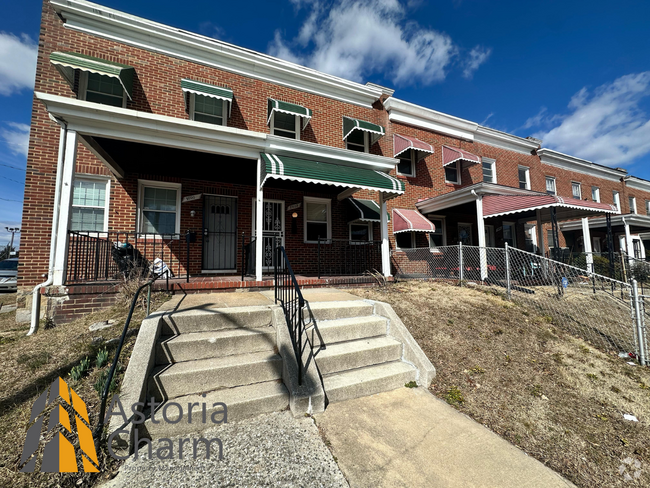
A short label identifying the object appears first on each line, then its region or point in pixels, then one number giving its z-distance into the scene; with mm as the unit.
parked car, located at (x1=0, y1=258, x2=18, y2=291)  10742
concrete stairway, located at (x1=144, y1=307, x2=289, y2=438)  2803
